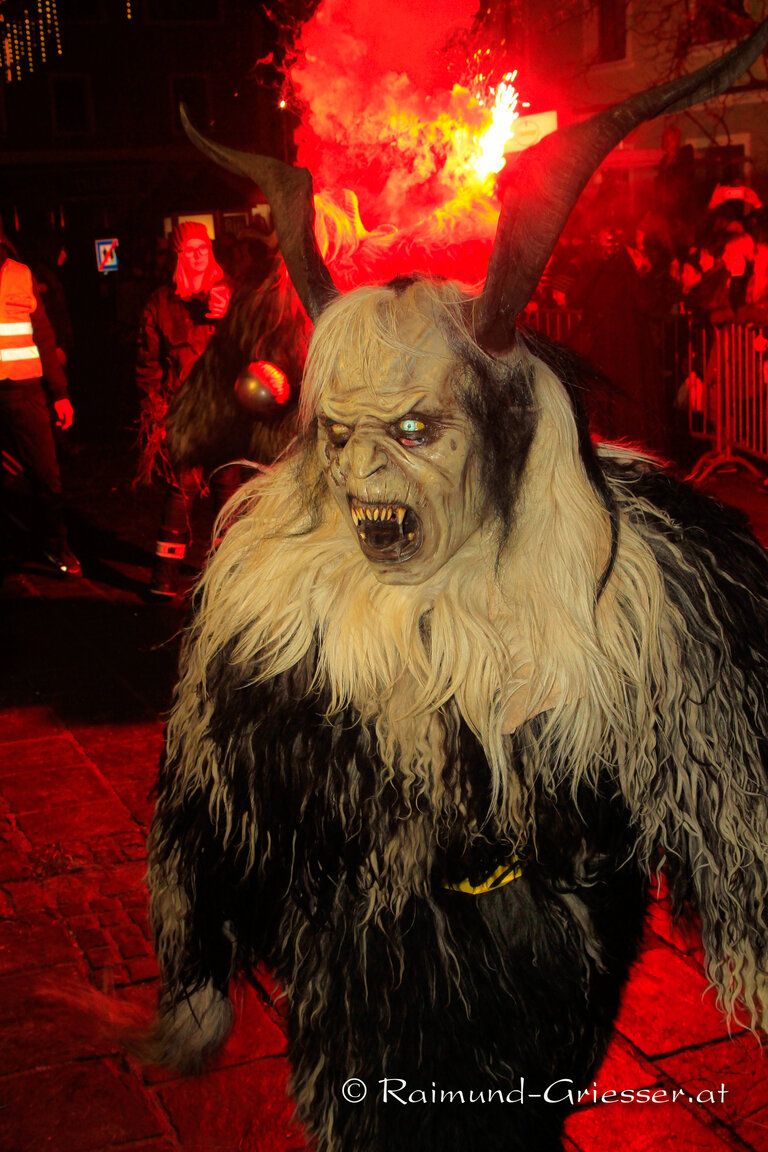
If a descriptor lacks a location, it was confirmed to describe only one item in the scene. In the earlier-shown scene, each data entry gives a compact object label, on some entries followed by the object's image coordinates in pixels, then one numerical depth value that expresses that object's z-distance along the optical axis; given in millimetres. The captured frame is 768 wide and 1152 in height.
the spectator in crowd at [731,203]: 9414
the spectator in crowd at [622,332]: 8844
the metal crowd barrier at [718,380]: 9156
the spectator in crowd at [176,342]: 6914
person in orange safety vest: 7414
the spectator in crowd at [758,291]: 9117
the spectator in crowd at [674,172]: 11516
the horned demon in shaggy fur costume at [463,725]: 2027
